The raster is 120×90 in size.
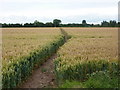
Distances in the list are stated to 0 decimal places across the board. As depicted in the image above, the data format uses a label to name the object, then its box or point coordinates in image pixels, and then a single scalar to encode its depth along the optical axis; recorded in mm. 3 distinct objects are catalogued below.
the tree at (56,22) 109212
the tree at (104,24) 107544
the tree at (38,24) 108825
